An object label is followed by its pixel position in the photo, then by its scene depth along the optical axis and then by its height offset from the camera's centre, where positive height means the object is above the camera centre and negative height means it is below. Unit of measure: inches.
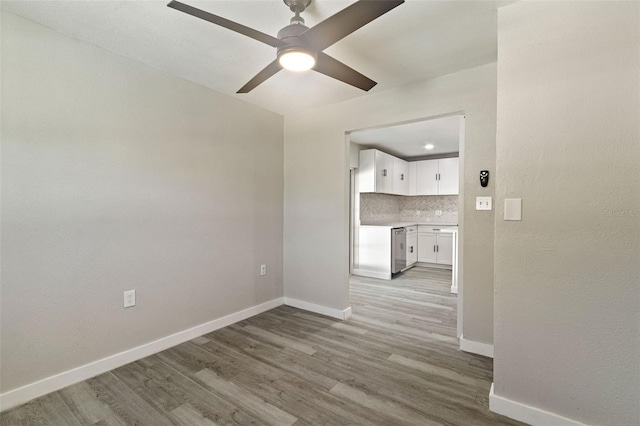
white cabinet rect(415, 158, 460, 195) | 240.0 +28.5
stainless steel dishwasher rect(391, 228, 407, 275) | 203.0 -28.1
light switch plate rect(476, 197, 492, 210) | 96.7 +2.6
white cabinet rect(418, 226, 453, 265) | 233.5 -29.0
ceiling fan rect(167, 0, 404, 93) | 51.8 +35.1
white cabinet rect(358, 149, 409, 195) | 211.8 +28.4
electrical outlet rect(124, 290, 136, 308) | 92.8 -28.2
